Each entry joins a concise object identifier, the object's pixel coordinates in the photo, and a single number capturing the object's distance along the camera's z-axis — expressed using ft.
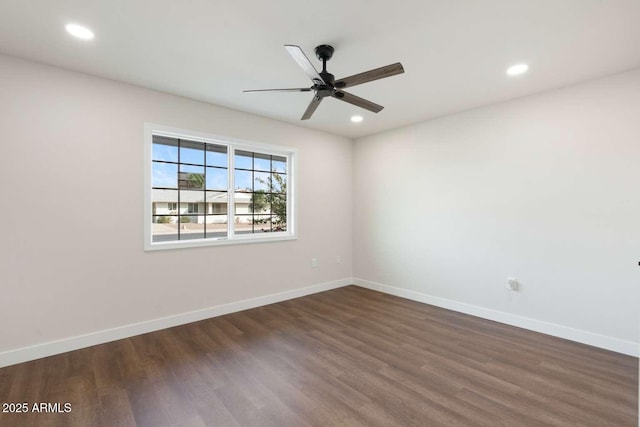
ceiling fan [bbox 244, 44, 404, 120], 6.45
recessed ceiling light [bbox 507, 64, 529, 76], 8.74
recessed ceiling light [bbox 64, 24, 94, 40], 6.98
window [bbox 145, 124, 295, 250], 11.11
